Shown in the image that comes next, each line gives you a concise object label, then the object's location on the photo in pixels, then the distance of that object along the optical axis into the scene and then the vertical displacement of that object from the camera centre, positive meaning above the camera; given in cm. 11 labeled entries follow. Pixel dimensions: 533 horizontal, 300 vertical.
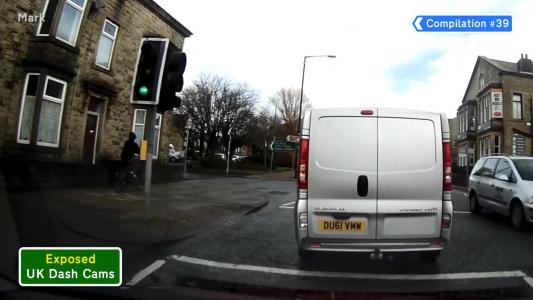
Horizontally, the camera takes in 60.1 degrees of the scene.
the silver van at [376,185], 535 -5
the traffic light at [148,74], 844 +169
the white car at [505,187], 905 +3
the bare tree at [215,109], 3484 +483
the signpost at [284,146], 3209 +204
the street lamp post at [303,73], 3327 +746
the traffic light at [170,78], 870 +169
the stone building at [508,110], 3809 +666
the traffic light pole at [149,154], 871 +23
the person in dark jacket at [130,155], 1391 +28
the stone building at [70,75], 1023 +229
